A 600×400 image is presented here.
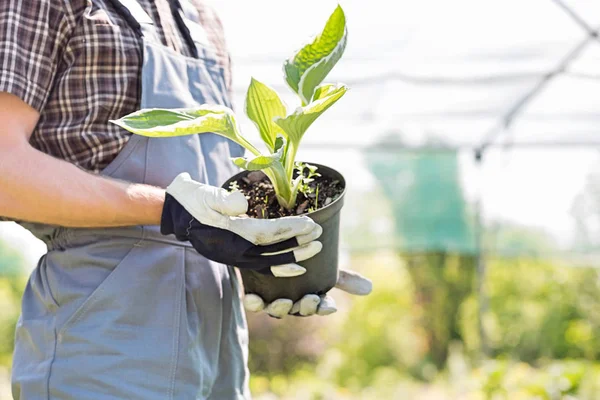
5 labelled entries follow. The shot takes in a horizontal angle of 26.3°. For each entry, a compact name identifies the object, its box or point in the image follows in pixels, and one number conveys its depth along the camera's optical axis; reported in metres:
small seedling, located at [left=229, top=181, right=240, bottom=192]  1.70
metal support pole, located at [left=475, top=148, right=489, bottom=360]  5.65
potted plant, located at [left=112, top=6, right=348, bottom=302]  1.59
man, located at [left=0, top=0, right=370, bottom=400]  1.64
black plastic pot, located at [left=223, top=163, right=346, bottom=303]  1.69
